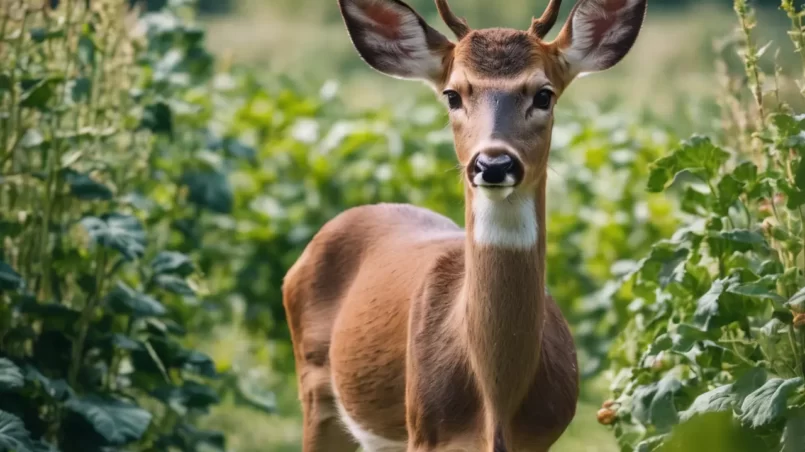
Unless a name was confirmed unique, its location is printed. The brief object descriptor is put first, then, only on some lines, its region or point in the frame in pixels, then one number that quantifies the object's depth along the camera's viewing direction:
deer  7.96
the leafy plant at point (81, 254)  10.41
